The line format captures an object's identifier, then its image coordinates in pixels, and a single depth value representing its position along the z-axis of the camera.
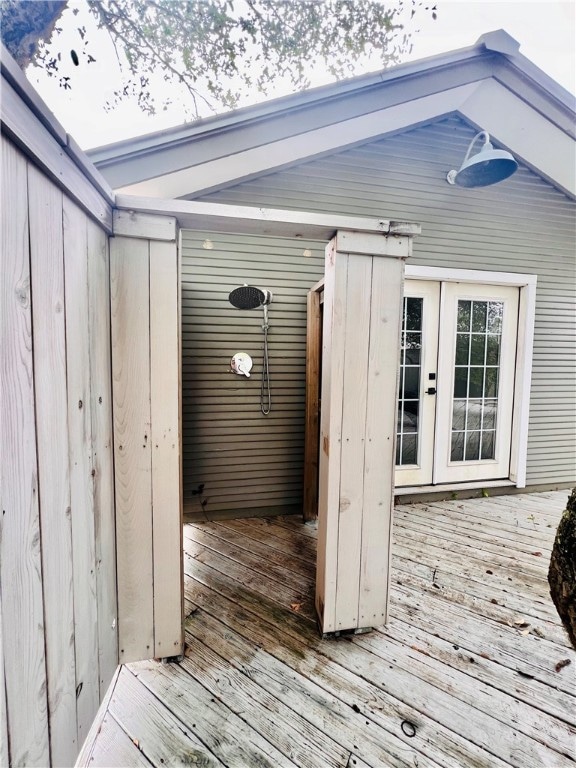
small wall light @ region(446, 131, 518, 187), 2.25
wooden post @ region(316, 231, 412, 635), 1.50
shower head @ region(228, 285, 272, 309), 2.59
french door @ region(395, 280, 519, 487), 3.17
